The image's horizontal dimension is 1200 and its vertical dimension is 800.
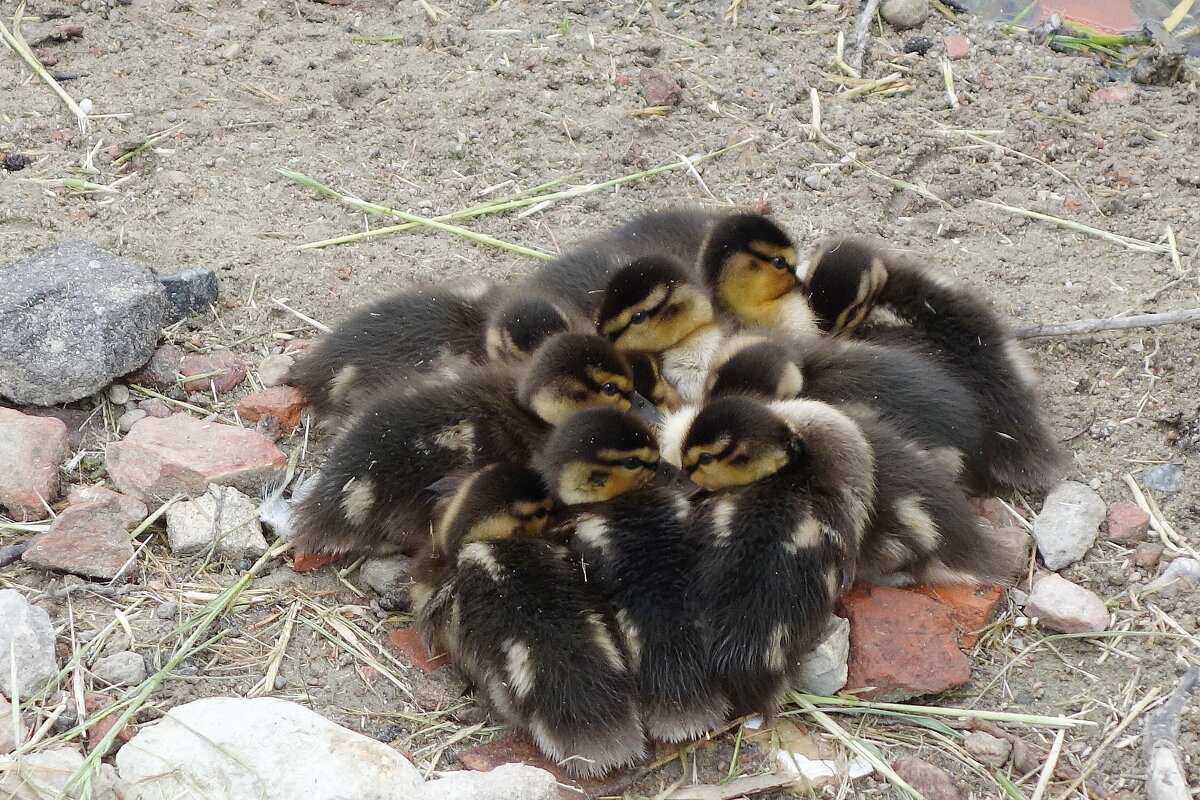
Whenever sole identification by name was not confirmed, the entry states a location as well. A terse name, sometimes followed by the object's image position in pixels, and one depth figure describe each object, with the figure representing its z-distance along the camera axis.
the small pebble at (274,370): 3.55
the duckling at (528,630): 2.47
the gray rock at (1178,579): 2.95
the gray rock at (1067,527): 3.05
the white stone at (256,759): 2.25
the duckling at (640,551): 2.54
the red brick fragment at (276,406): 3.42
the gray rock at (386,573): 2.95
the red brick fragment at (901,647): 2.69
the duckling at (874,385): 2.96
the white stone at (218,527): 2.97
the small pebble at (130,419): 3.37
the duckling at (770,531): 2.53
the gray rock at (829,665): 2.64
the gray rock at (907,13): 5.07
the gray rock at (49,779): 2.21
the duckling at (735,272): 3.35
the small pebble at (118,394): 3.44
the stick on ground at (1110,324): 3.52
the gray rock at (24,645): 2.47
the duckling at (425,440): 2.87
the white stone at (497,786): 2.29
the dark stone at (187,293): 3.73
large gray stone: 3.24
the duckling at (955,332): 3.19
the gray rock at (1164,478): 3.23
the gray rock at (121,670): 2.57
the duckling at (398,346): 3.28
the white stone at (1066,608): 2.86
